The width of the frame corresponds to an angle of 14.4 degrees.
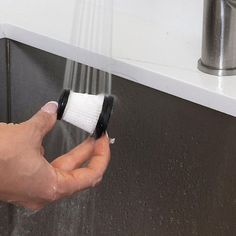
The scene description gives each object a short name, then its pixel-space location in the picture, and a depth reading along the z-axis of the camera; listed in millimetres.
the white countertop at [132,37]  1119
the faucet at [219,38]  1106
